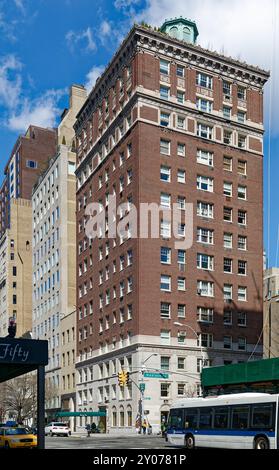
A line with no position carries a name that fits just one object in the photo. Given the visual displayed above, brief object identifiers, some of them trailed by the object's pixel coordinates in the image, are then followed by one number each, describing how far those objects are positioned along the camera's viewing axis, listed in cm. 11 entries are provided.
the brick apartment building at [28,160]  17038
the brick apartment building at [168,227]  7850
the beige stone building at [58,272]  11212
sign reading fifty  2456
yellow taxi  3553
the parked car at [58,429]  7512
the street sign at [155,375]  7075
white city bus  2942
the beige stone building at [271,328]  9438
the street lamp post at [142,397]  7352
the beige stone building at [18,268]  15950
